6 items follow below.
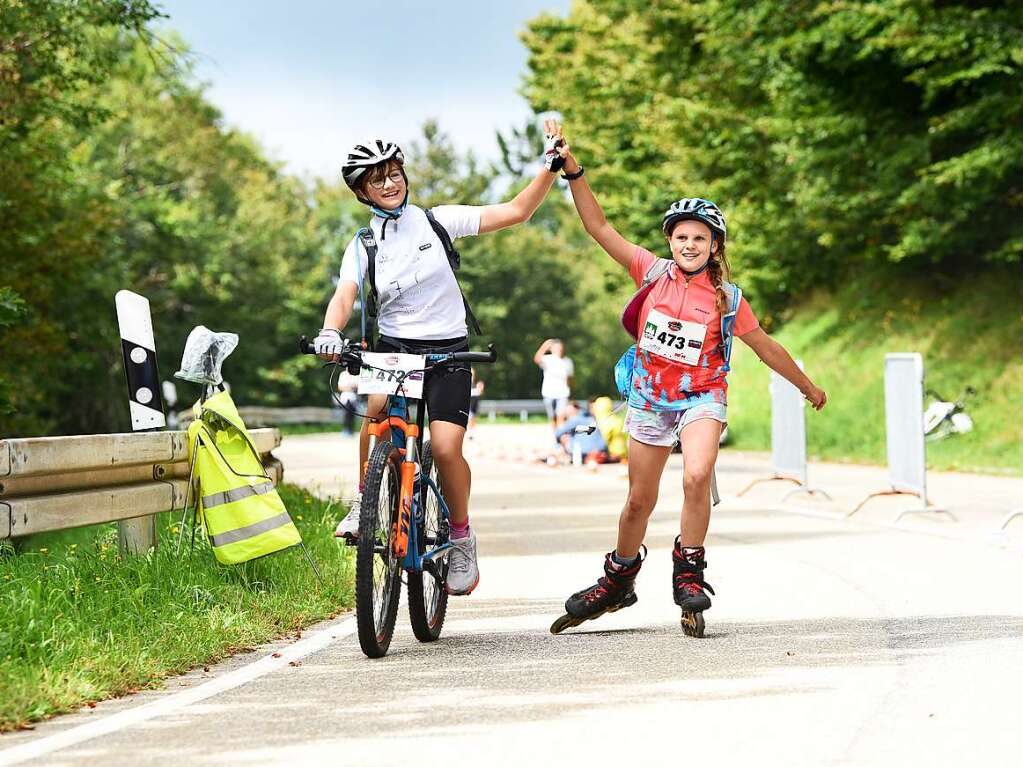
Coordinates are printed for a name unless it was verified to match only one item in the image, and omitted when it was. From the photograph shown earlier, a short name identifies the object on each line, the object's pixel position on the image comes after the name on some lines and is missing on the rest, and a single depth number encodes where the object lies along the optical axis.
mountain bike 13.67
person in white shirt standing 53.09
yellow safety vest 16.62
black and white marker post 19.20
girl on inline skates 15.19
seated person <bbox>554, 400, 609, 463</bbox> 47.44
